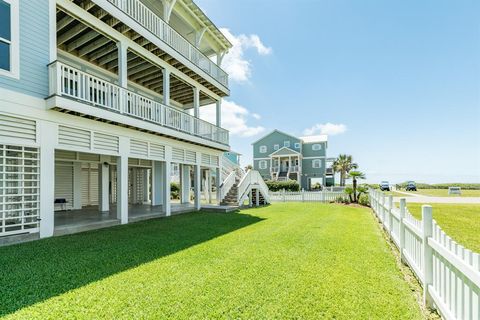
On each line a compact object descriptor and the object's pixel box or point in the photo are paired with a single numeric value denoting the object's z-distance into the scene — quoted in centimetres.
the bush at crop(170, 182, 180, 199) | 2195
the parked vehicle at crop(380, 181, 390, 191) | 3774
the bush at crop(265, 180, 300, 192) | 2805
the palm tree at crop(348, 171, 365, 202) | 1630
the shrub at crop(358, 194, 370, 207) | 1575
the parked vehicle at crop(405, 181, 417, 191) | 3738
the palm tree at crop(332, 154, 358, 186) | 3766
